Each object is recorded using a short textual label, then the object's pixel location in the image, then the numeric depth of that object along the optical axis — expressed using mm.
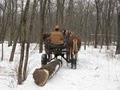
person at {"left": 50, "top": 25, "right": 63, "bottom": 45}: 13477
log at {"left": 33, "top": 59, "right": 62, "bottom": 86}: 8578
